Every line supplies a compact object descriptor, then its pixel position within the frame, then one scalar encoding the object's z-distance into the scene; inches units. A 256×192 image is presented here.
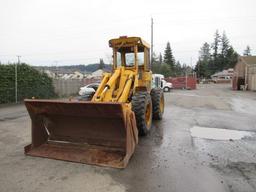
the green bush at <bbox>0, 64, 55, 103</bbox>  541.6
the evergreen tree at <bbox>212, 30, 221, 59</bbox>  3036.4
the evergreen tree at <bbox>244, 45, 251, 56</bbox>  3521.2
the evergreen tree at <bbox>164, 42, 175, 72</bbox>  2578.7
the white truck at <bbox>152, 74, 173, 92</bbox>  1097.8
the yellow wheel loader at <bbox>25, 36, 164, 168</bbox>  163.6
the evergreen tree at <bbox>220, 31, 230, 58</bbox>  2910.9
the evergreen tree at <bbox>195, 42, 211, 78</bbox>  2819.9
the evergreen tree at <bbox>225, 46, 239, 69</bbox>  2711.6
